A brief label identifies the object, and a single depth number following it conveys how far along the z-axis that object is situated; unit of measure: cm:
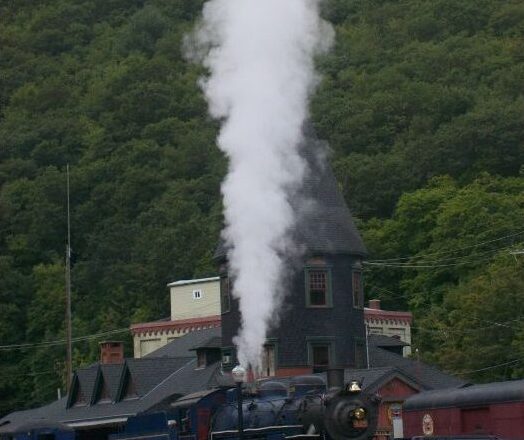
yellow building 8362
